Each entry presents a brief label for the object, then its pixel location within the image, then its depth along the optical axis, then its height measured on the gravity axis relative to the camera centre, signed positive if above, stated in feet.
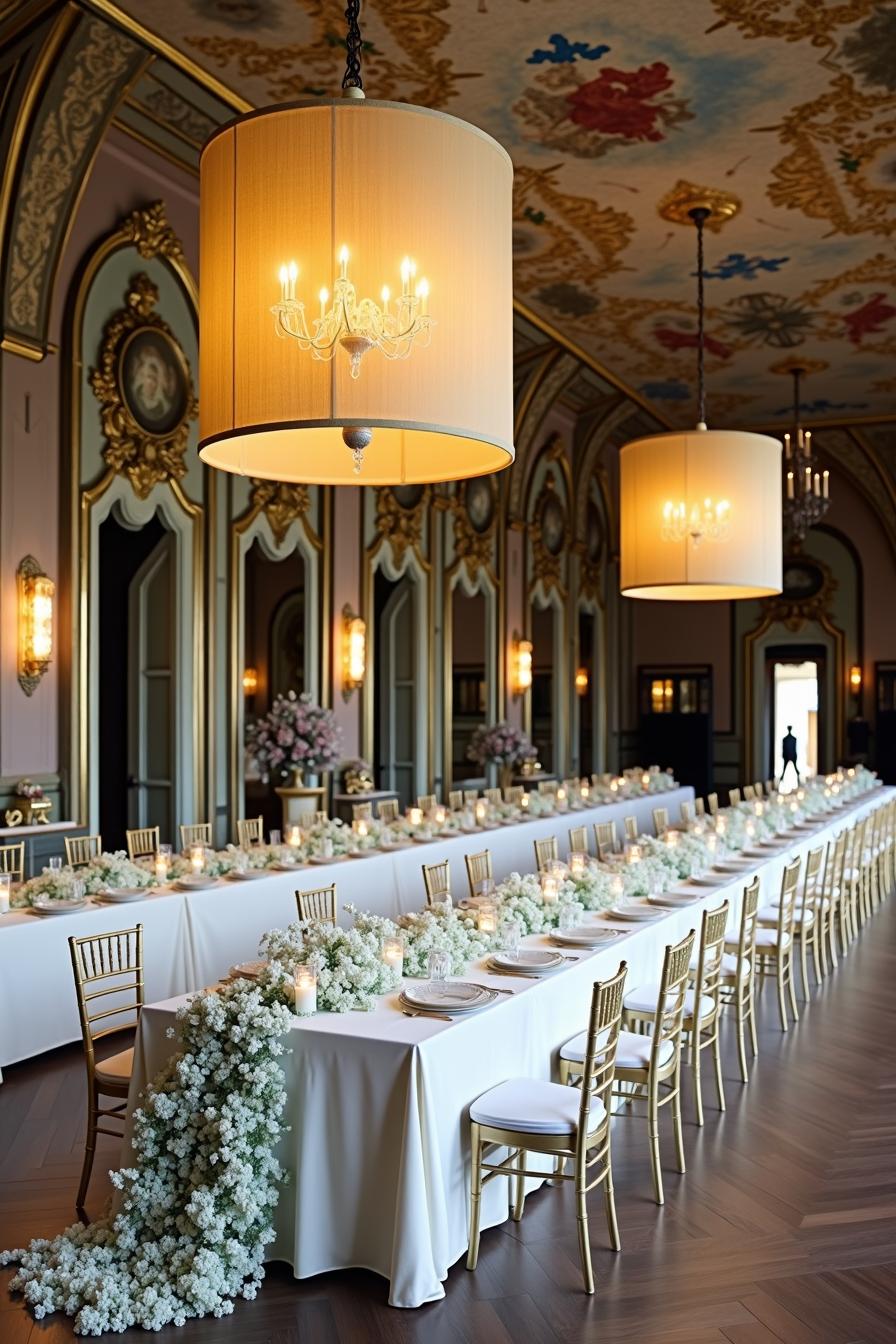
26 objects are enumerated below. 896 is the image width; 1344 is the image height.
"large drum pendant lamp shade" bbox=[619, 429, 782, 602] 28.02 +4.22
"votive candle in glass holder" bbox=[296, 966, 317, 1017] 14.29 -3.42
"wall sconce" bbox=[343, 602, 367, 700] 44.60 +1.70
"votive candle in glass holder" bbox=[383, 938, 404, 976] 15.97 -3.34
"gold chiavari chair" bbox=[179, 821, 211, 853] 31.27 -3.43
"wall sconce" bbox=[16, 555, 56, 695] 30.63 +2.00
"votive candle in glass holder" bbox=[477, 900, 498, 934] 18.34 -3.31
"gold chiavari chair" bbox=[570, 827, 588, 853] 32.37 -3.75
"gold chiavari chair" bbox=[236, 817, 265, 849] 31.30 -3.46
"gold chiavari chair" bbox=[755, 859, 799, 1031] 24.57 -5.10
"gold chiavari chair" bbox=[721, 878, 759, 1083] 21.74 -5.08
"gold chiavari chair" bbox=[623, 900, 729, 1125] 18.60 -4.64
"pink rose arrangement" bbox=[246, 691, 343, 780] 38.63 -1.23
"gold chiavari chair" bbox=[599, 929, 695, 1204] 16.28 -4.86
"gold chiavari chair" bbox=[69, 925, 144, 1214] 15.55 -4.74
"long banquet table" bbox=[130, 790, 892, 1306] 13.17 -4.94
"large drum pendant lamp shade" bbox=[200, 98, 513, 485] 13.08 +4.76
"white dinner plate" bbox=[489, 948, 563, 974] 16.76 -3.64
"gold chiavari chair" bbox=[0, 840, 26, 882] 26.32 -3.50
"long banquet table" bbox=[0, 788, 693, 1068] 20.68 -4.51
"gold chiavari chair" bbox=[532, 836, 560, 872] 29.09 -3.69
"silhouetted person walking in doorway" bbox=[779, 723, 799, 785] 75.25 -3.33
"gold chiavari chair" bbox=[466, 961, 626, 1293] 13.78 -4.76
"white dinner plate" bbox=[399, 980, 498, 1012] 14.58 -3.62
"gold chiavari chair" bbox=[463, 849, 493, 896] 26.13 -3.69
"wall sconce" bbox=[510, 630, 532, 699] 59.00 +1.43
